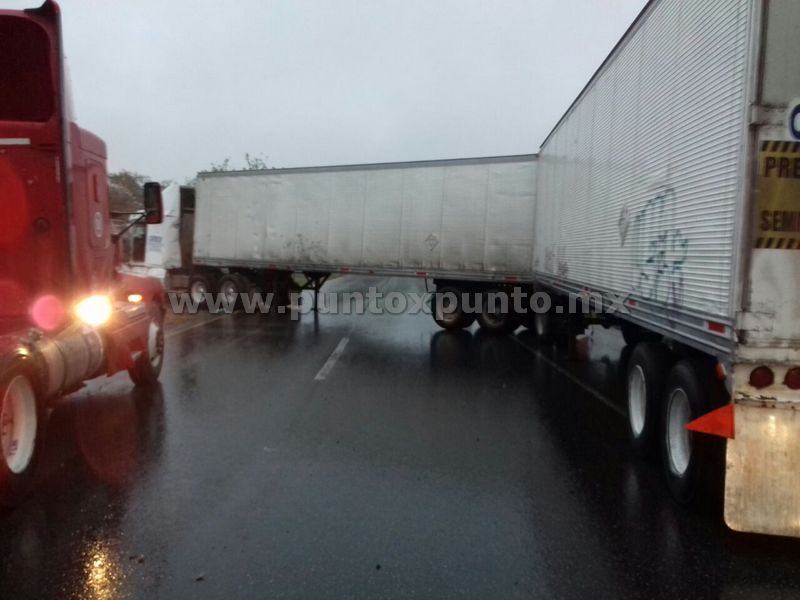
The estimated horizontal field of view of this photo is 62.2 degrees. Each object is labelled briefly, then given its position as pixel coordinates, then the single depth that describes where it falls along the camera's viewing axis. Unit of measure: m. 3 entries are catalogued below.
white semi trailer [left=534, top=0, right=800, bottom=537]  4.08
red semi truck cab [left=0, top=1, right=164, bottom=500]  5.01
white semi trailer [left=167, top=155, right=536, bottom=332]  15.19
